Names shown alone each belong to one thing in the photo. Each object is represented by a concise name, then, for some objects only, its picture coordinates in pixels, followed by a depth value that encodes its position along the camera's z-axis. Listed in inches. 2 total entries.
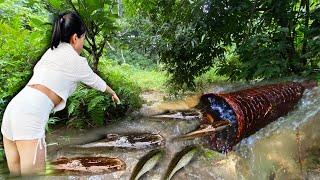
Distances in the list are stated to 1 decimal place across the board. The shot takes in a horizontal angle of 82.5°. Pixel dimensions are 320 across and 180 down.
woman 49.2
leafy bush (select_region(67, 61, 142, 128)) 109.0
